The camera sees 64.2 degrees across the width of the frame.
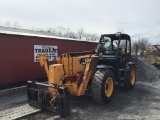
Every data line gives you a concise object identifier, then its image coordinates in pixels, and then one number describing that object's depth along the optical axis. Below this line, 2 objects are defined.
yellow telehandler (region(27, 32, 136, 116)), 3.82
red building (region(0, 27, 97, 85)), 5.80
